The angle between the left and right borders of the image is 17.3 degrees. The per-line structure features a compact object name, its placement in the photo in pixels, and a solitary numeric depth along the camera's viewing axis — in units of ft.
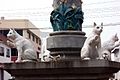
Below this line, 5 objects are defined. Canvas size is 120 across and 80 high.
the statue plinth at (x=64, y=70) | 27.89
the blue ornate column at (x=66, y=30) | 33.01
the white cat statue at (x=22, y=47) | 31.55
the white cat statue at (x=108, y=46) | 32.54
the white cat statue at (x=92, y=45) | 30.03
